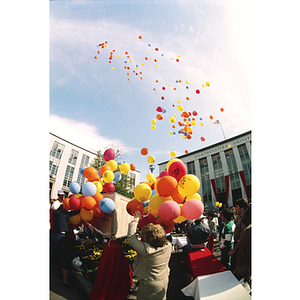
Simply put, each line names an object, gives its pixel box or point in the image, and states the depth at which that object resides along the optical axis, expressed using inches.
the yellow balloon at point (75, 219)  157.6
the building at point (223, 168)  1001.7
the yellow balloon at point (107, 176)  174.4
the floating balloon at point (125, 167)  193.6
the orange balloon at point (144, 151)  216.1
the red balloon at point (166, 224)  132.1
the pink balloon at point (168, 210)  116.0
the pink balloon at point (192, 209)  118.7
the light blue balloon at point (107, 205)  133.7
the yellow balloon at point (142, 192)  140.9
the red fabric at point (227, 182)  958.3
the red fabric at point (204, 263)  101.6
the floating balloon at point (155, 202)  130.3
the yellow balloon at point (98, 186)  173.0
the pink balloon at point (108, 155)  197.6
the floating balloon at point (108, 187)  186.2
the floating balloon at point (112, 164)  194.0
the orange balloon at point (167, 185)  125.5
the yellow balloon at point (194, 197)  137.5
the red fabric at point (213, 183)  1007.9
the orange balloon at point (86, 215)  150.8
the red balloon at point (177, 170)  136.1
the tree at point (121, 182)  583.2
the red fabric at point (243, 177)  872.8
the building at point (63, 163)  1131.9
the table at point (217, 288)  76.2
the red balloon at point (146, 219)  131.3
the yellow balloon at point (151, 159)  218.2
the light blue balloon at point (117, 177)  216.2
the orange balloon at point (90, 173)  172.9
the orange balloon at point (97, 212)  147.6
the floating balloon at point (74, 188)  172.2
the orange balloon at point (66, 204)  154.6
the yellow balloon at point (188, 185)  126.6
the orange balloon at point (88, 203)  146.2
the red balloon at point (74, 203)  147.6
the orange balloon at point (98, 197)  152.7
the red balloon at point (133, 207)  135.1
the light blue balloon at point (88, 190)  153.3
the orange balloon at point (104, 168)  184.7
